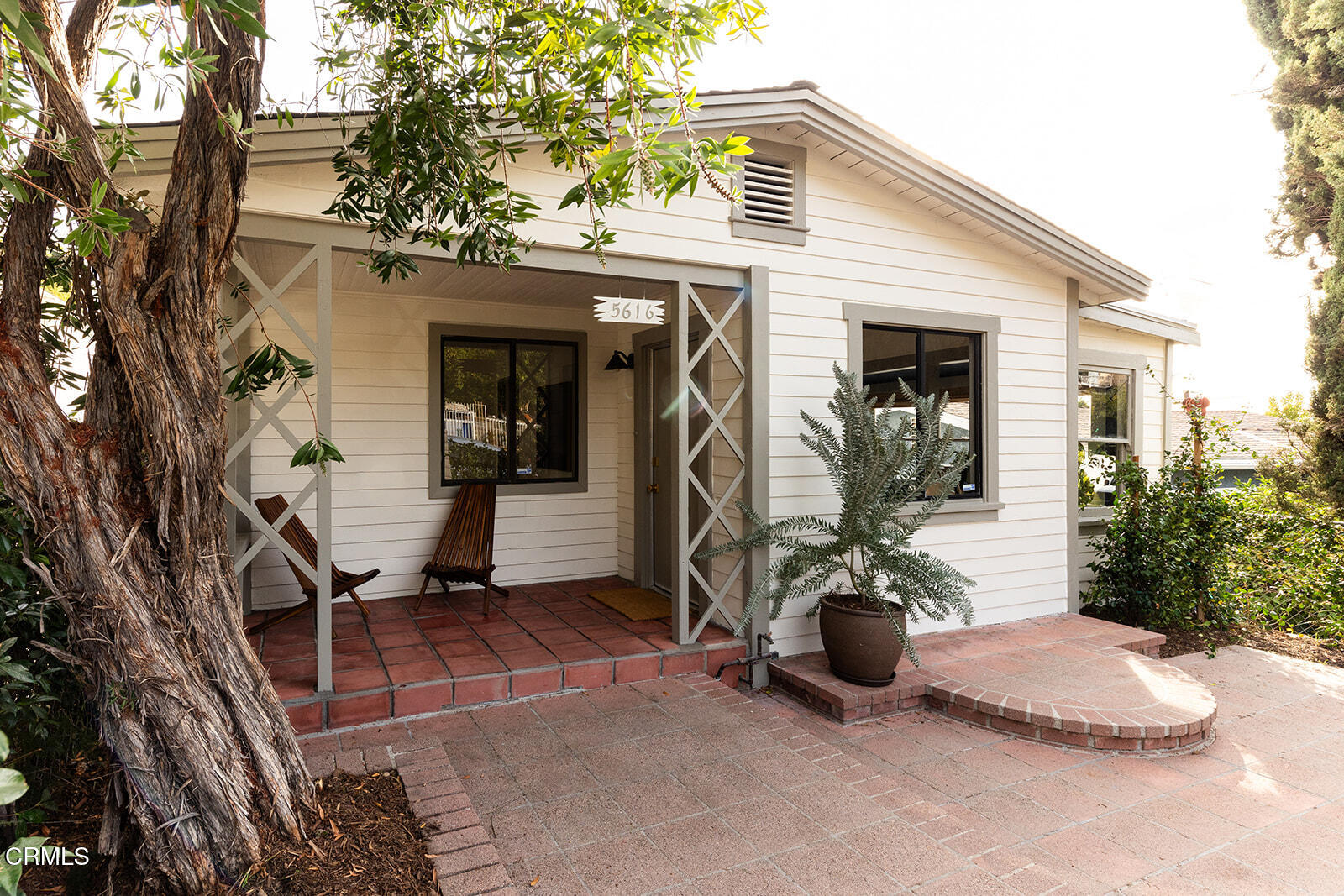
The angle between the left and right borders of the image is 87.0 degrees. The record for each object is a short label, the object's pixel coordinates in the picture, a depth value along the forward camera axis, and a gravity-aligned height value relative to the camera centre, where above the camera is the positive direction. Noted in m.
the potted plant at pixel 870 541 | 3.92 -0.56
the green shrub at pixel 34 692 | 2.04 -0.77
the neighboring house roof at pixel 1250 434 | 6.87 +0.12
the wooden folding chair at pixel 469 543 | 5.12 -0.74
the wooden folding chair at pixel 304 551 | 4.38 -0.68
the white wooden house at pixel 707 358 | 4.13 +0.64
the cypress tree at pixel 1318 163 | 6.46 +2.69
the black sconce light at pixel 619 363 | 5.92 +0.69
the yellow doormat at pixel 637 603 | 5.04 -1.20
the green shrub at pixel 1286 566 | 5.63 -1.04
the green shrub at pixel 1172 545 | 5.58 -0.82
